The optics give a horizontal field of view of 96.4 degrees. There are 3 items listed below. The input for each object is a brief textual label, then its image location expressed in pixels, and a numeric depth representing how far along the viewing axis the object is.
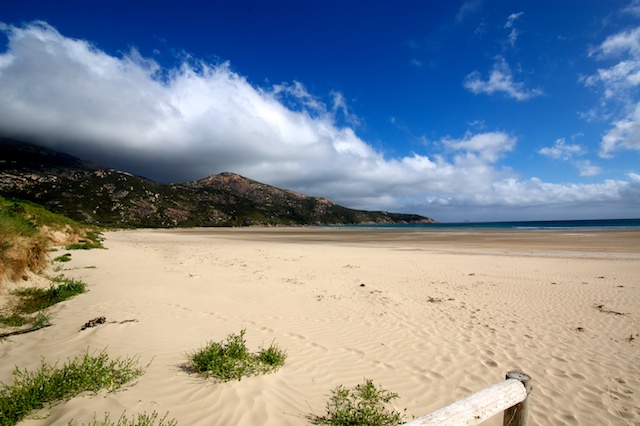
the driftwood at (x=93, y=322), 6.79
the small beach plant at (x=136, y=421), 3.21
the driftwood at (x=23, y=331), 6.00
